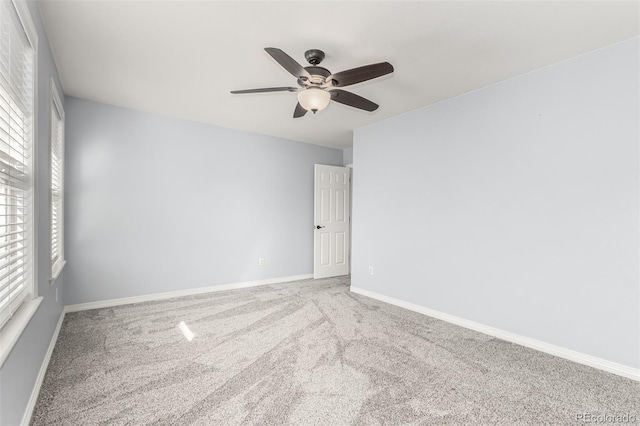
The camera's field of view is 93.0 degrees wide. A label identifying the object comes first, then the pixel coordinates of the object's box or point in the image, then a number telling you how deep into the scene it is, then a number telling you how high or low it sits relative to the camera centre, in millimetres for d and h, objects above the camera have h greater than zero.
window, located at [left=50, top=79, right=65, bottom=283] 2848 +243
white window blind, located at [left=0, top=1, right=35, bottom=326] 1402 +297
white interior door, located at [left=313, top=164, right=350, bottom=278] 5348 -204
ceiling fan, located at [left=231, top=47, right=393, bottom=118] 1964 +927
